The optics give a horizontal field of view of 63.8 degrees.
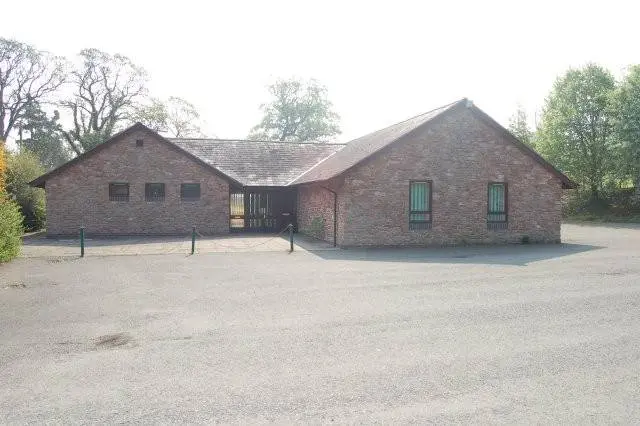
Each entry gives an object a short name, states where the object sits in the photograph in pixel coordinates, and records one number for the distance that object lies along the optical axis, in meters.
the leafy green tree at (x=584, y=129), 42.19
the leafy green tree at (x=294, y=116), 57.53
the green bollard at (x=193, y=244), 17.34
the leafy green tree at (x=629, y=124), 36.84
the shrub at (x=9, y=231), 14.26
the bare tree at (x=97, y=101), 43.66
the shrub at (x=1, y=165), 17.42
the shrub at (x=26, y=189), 26.58
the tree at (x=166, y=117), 47.44
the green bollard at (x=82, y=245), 16.38
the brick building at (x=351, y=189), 19.80
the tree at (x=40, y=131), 41.78
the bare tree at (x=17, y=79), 39.59
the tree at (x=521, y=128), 52.75
